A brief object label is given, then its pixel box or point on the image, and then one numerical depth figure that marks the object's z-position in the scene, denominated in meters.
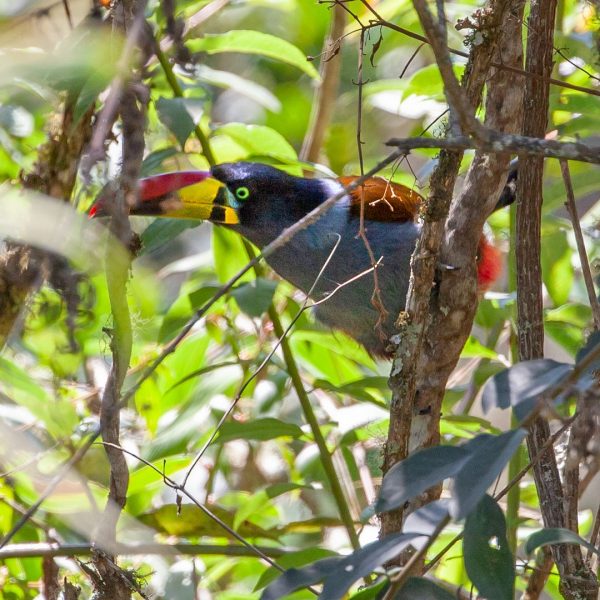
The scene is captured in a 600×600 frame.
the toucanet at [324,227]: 6.56
